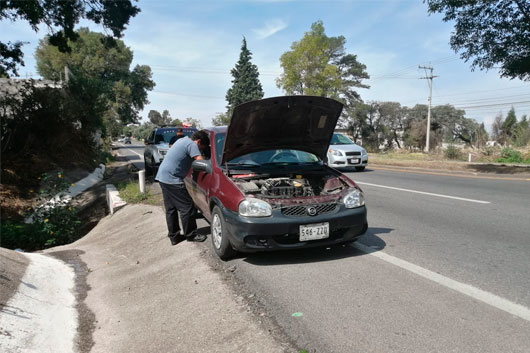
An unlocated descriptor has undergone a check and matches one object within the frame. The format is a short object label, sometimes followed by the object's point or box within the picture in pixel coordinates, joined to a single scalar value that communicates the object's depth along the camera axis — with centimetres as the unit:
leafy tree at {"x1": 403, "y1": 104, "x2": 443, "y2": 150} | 4888
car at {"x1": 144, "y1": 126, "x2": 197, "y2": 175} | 1348
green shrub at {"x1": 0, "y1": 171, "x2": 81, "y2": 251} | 832
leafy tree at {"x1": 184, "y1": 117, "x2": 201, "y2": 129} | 7800
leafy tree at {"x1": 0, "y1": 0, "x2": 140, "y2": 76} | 1360
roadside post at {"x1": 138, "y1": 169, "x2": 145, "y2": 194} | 1010
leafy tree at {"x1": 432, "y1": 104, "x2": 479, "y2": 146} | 5653
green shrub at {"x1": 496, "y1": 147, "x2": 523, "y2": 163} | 2045
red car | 428
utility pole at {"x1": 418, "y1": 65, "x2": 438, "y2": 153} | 3869
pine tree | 6012
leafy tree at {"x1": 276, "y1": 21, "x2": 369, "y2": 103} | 4097
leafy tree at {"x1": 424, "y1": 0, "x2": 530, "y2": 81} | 1350
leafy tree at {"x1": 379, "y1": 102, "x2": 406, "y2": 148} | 5488
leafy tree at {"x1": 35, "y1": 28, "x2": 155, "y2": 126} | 5741
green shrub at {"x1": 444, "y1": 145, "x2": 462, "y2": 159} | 2484
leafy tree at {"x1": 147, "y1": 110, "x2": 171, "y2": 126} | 14052
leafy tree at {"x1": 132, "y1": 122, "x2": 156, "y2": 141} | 11216
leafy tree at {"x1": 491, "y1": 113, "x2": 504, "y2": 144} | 4770
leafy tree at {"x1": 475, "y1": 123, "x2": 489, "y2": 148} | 2928
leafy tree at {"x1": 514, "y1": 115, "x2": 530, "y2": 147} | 2259
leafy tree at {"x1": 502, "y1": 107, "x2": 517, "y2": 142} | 4227
